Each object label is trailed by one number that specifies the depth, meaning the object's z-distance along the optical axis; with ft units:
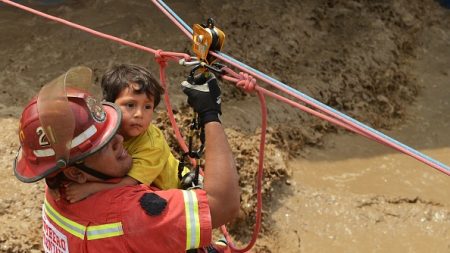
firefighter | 9.09
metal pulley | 10.06
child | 10.26
